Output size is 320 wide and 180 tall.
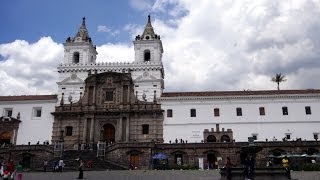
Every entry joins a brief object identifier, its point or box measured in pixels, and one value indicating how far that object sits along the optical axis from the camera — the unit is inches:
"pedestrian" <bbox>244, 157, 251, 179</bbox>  549.9
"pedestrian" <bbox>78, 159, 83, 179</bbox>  656.0
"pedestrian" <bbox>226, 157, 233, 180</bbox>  570.0
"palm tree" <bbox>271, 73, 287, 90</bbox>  1837.8
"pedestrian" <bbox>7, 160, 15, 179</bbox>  509.0
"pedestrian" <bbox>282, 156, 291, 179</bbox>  566.5
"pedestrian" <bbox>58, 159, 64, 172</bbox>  901.6
